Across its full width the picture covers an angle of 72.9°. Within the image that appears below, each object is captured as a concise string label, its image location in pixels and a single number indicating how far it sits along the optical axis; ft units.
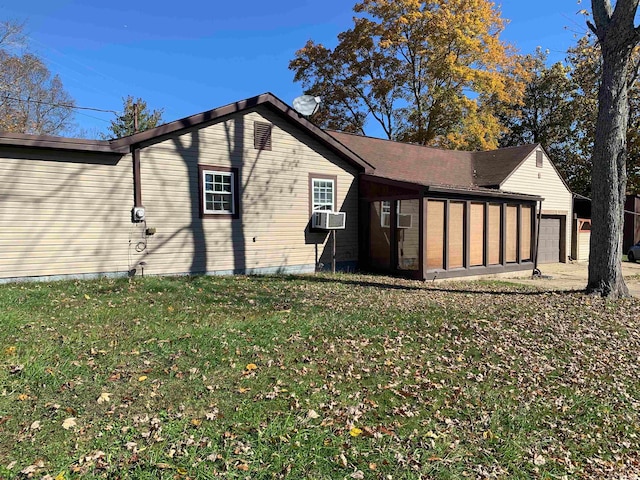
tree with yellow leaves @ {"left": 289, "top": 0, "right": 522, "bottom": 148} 77.41
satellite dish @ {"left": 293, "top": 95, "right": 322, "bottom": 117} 39.86
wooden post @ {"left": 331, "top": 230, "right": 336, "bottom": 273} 37.29
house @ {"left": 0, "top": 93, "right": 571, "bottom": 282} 28.27
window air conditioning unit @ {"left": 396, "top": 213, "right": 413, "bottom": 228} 37.96
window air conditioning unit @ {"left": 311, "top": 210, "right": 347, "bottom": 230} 38.03
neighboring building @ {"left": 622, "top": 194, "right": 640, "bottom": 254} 91.66
